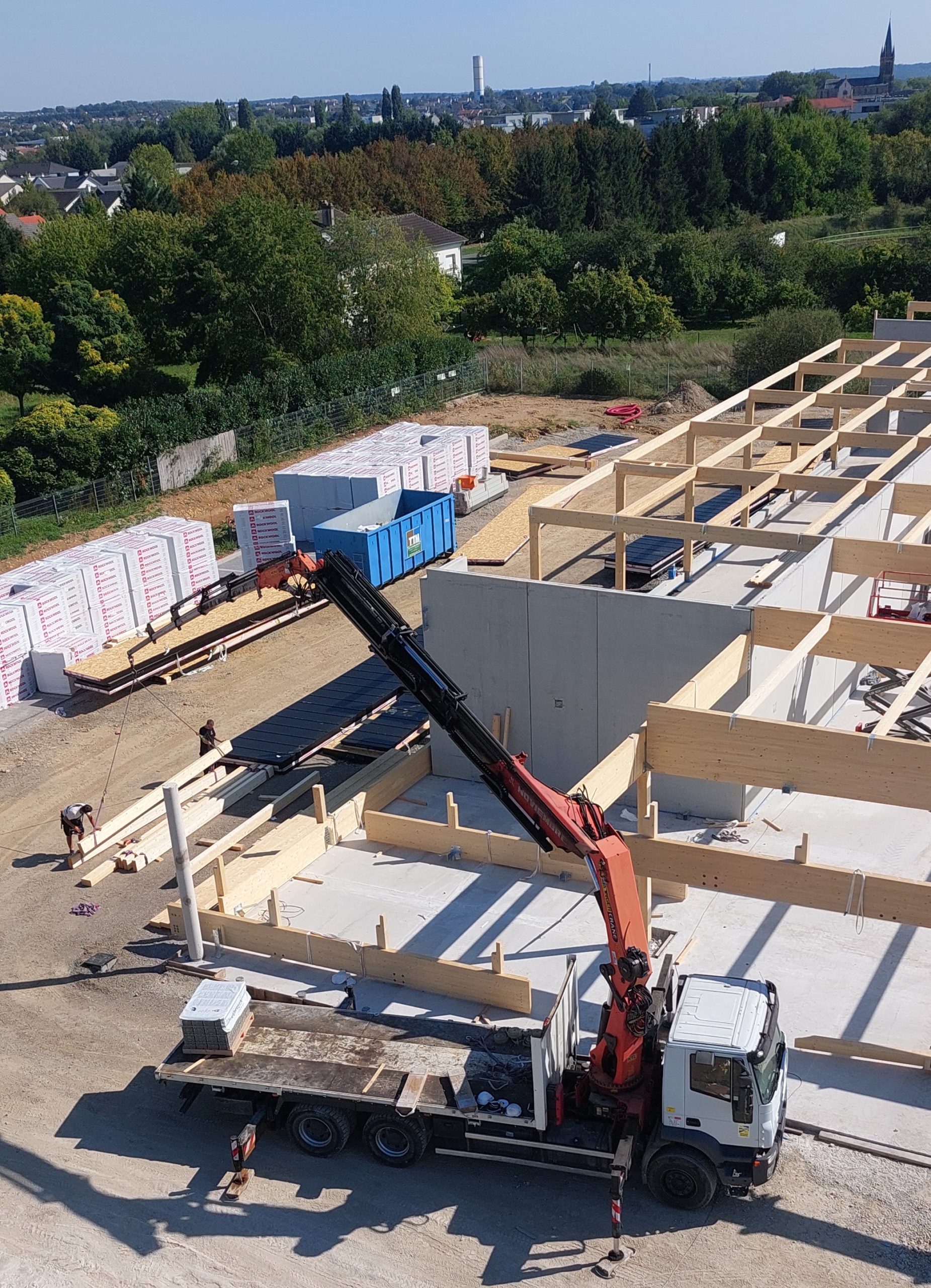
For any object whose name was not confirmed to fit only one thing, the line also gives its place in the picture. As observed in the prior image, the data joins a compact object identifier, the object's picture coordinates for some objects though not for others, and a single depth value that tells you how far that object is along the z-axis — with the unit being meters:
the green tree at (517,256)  73.12
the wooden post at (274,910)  16.08
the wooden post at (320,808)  18.27
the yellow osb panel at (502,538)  31.91
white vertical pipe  15.59
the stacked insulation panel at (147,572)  28.09
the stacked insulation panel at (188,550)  29.17
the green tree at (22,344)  54.62
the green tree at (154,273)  55.88
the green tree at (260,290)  50.09
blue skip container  29.77
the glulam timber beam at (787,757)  13.99
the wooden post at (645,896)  14.45
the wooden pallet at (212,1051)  13.11
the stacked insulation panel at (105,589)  27.08
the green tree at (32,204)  114.12
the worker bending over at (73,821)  18.92
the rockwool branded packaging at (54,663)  25.34
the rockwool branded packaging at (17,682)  25.27
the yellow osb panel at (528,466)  41.22
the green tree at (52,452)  39.34
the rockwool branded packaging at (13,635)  25.12
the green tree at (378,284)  54.34
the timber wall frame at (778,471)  19.78
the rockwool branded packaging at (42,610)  25.56
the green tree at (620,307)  61.34
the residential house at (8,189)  123.86
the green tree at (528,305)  63.72
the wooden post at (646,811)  14.16
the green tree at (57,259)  62.47
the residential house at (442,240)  81.88
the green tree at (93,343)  55.41
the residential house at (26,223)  89.56
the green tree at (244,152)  140.38
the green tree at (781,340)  48.44
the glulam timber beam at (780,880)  12.94
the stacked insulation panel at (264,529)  31.33
